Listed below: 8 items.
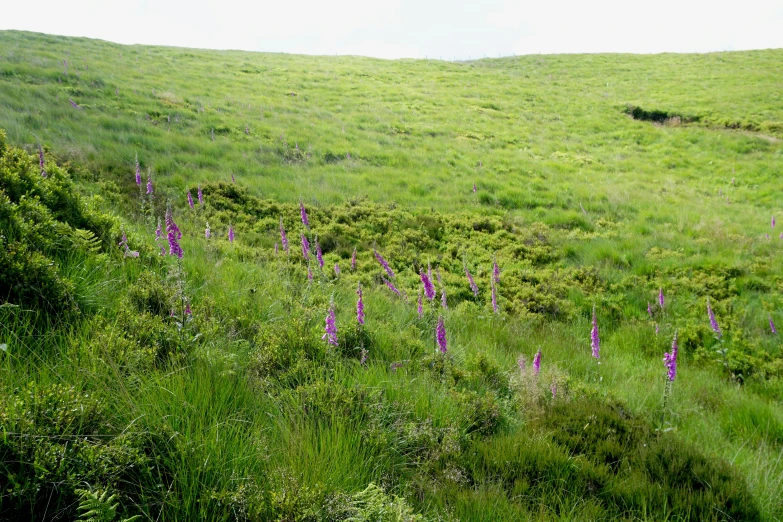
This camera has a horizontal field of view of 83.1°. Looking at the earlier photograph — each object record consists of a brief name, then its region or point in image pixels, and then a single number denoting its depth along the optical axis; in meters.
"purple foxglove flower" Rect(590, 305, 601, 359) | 4.66
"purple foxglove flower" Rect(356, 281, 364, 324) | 4.28
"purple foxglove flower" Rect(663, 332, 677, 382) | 3.99
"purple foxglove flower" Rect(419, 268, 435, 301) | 4.53
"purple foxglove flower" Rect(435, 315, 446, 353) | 3.95
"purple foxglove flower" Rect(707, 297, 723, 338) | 6.08
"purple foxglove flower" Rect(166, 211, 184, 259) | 3.84
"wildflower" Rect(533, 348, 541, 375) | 4.41
